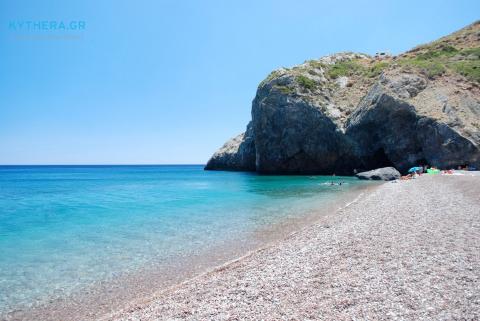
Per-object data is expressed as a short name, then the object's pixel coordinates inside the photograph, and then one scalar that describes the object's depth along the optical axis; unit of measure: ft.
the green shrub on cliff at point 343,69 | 238.68
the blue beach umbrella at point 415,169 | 145.07
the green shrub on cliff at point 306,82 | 212.84
